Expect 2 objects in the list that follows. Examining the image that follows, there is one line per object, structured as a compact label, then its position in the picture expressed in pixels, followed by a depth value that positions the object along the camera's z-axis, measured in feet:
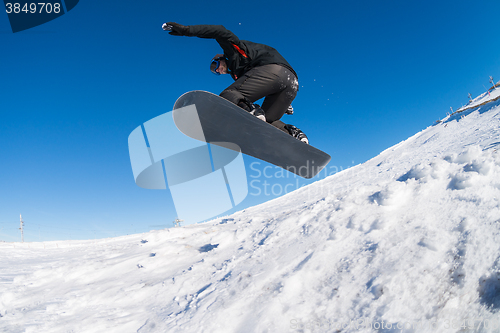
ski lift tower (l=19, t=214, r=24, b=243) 99.02
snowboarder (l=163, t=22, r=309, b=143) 11.28
